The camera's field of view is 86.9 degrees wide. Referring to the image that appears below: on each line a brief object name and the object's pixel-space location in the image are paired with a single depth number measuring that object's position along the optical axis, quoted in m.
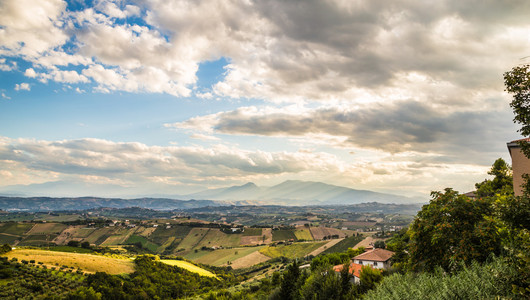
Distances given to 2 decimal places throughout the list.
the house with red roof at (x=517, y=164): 23.09
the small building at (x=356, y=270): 48.63
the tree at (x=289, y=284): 32.41
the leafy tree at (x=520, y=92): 11.75
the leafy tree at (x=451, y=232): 18.56
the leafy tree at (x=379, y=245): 88.95
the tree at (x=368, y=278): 27.53
